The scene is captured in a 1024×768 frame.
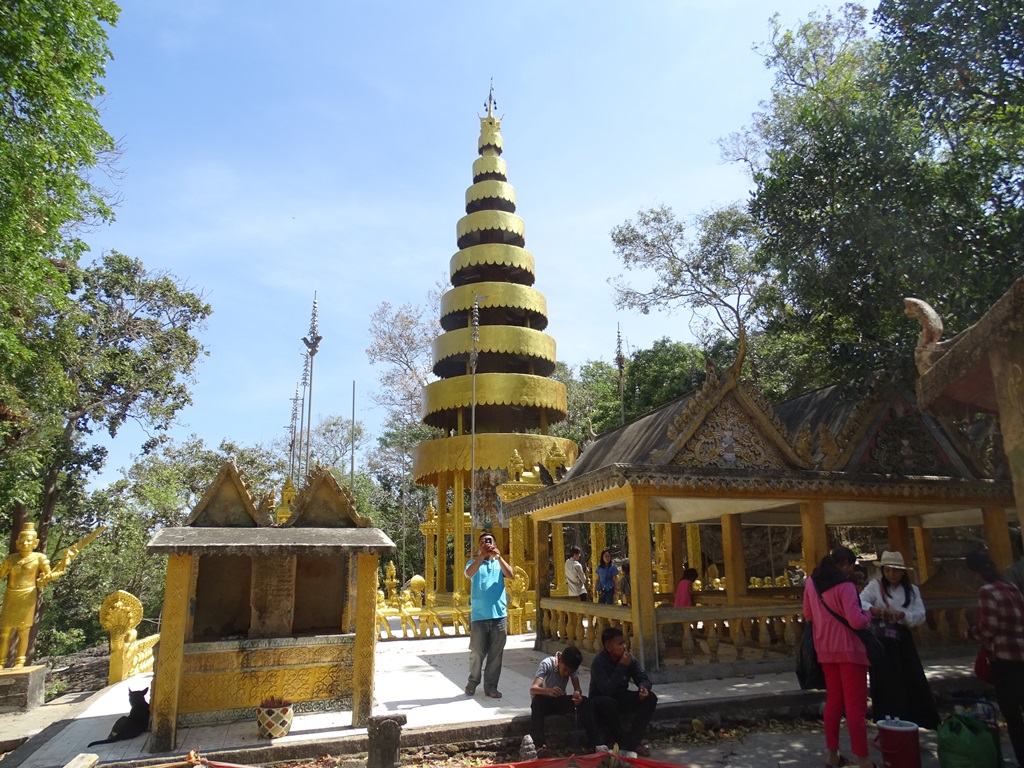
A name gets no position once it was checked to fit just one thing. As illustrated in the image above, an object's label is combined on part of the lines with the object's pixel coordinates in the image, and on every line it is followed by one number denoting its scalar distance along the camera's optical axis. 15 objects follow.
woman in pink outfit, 5.36
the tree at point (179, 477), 22.08
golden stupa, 23.22
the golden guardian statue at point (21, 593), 10.73
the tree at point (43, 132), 8.90
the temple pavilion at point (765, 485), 8.96
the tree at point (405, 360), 36.28
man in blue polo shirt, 8.16
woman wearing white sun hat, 6.00
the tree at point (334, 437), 39.78
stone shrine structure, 6.52
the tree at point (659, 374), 28.38
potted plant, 6.16
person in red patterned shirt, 5.07
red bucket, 4.86
